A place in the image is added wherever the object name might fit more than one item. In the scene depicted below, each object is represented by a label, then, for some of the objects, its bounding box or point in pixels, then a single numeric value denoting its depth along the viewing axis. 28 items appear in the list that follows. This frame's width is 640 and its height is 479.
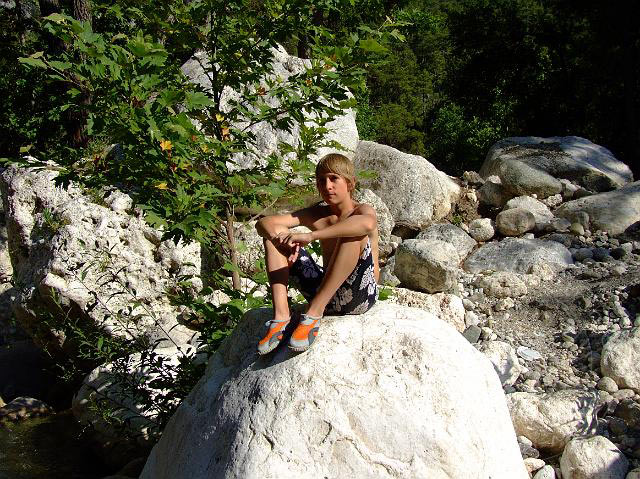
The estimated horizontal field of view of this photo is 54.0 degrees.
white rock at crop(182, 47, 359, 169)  8.38
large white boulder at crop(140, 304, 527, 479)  2.78
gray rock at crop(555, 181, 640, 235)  8.88
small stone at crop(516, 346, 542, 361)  5.99
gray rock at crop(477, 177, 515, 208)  10.55
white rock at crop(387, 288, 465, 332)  6.71
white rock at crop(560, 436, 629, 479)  3.95
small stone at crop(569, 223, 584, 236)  8.85
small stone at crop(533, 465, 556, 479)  4.06
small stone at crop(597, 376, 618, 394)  5.25
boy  3.17
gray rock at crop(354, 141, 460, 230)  9.74
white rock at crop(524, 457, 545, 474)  4.18
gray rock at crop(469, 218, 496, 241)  9.38
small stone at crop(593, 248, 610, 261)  8.11
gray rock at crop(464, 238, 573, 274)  8.05
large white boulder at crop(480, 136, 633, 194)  10.52
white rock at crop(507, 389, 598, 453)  4.45
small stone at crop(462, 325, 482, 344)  6.34
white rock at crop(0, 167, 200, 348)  6.19
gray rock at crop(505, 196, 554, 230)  9.54
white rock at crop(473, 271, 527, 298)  7.36
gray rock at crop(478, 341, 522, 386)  5.50
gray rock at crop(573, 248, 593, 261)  8.19
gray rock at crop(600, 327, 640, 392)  5.24
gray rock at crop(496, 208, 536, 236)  9.23
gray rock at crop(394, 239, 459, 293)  7.03
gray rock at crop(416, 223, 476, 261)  8.88
